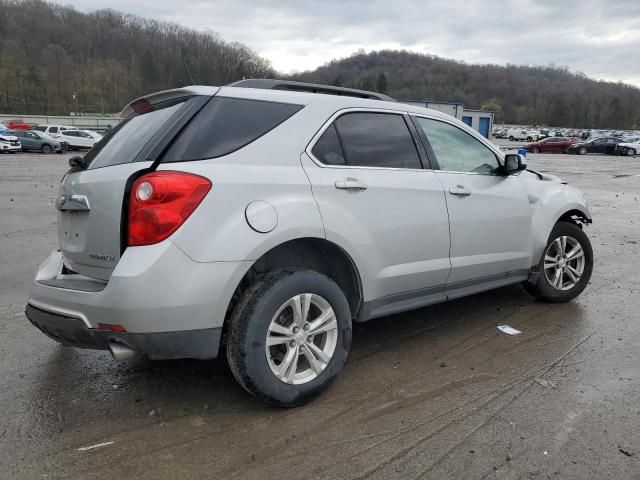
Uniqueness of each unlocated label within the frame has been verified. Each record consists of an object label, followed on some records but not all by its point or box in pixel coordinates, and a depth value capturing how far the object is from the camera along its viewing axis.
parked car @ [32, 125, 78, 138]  35.41
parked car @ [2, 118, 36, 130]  49.28
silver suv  2.73
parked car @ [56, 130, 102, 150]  35.62
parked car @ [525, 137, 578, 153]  47.28
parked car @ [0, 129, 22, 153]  32.06
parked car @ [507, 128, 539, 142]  76.73
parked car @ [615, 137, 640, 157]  44.81
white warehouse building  52.25
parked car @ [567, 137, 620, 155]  46.02
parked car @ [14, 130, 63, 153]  33.84
